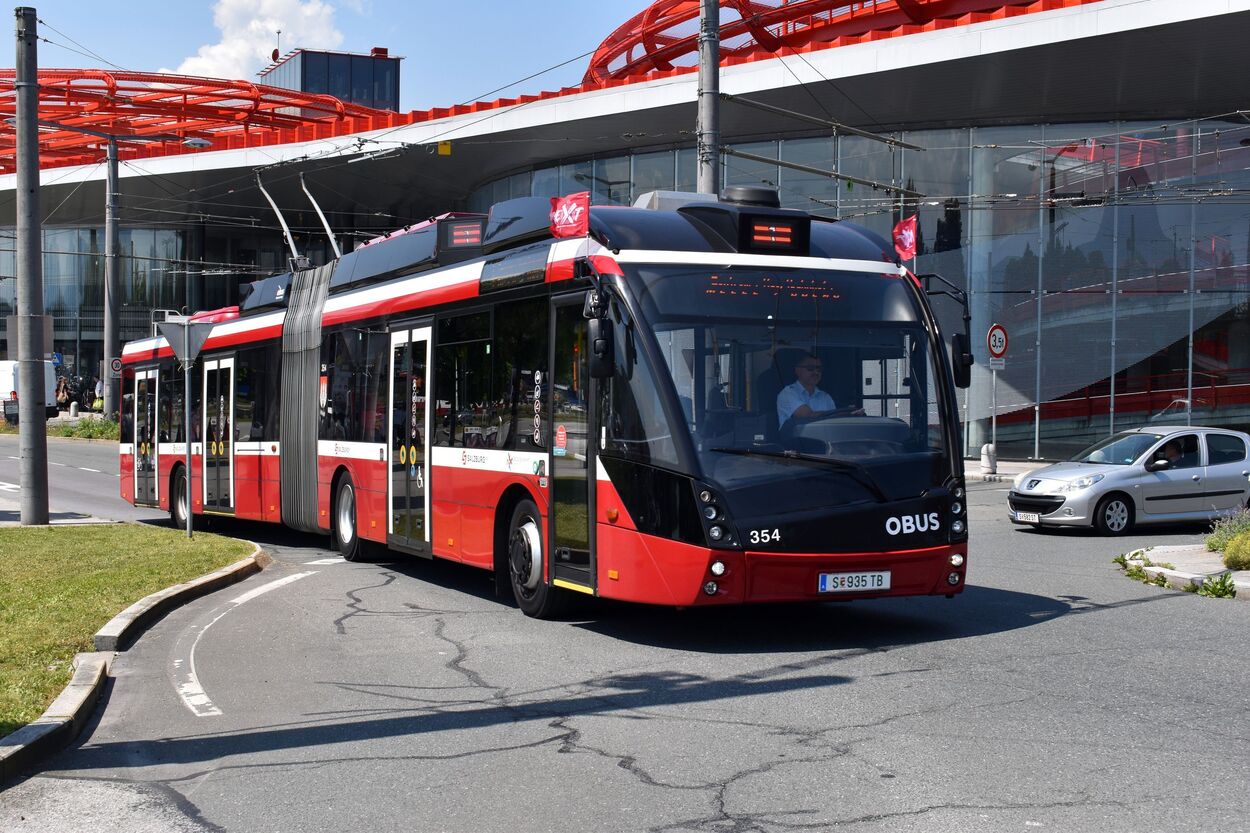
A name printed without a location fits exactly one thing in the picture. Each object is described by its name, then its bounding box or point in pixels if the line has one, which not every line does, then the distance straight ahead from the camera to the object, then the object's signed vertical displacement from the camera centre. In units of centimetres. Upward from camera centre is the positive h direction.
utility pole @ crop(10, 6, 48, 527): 1914 +130
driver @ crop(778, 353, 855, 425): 918 -4
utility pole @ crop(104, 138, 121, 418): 4056 +366
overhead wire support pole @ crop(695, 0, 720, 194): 1875 +390
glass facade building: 3159 +299
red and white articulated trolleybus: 899 -14
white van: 1948 +15
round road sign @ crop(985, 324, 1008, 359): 2770 +93
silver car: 1820 -123
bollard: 2925 -144
